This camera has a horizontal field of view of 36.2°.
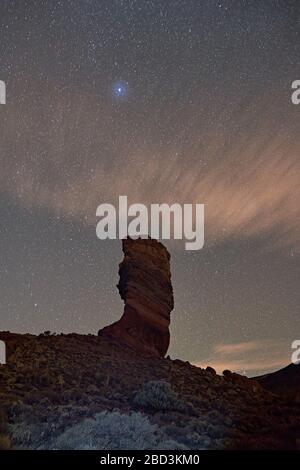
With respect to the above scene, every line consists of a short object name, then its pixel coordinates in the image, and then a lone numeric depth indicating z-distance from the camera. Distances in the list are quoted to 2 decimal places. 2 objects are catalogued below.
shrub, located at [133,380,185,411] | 17.41
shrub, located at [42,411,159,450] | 11.44
